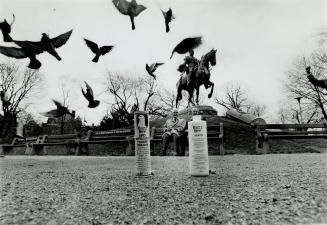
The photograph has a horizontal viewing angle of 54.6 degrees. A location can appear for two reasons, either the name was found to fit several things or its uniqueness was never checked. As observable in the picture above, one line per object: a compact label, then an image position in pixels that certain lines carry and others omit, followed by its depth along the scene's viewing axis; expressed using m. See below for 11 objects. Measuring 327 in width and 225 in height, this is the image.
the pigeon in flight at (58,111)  1.91
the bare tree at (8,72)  8.48
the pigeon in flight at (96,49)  1.87
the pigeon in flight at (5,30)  1.44
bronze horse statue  12.60
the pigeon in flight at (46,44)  1.54
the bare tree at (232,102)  45.34
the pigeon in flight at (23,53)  1.48
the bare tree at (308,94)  24.59
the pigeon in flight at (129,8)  1.67
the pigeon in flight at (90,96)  1.89
